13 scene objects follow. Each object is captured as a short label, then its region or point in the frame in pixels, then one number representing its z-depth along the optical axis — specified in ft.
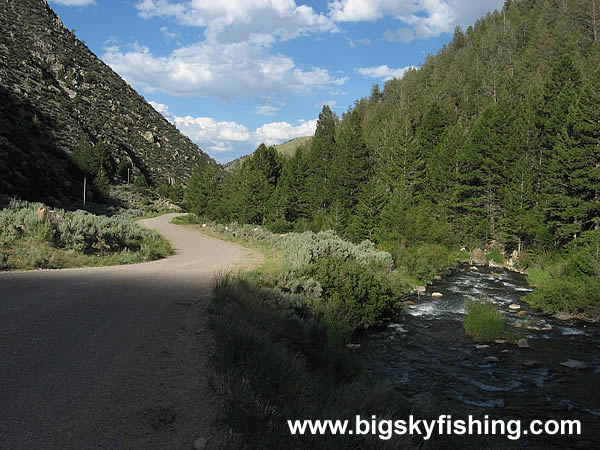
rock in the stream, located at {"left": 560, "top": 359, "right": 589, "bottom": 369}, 34.32
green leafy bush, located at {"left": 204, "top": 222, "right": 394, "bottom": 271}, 52.24
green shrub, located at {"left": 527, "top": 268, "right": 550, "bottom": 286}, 74.66
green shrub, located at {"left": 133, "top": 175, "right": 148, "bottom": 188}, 245.45
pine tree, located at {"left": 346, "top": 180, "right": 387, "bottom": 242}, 113.56
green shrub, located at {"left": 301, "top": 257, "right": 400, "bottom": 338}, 41.60
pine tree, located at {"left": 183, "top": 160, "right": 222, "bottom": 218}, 169.37
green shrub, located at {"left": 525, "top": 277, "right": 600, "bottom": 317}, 49.93
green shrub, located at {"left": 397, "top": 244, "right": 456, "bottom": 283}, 79.61
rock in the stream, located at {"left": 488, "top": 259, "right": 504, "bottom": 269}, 106.63
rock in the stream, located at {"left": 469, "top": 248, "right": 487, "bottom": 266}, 115.65
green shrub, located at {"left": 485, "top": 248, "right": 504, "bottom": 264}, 115.00
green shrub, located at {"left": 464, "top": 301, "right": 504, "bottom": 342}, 41.98
